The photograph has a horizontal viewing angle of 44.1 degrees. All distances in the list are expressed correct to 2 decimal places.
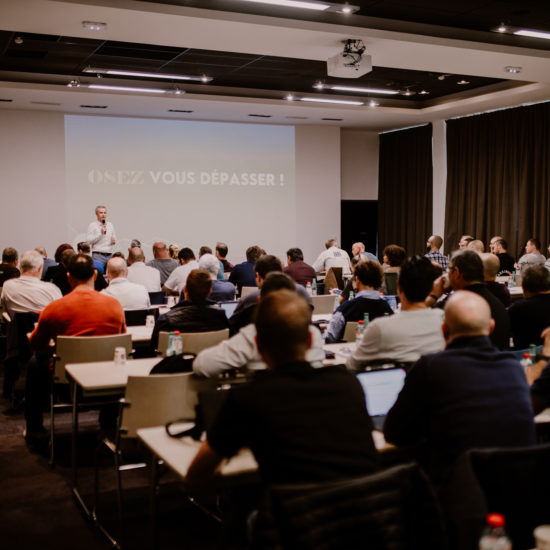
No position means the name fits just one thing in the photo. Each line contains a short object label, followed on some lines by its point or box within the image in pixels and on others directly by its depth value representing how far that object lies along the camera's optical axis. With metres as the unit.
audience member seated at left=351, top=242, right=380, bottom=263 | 11.08
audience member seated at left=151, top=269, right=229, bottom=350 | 4.73
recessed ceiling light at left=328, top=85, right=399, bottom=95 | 10.89
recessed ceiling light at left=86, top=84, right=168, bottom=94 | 10.49
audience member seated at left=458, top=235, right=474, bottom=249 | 11.04
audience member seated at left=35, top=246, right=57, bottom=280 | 9.08
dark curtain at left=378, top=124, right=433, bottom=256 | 14.19
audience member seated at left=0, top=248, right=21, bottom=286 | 7.63
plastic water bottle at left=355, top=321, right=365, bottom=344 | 4.71
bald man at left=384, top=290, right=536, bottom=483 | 2.31
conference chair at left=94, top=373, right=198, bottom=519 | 3.28
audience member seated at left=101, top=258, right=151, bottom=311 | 6.05
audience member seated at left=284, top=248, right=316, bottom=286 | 8.54
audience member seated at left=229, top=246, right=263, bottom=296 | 8.30
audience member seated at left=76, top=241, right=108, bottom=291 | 7.50
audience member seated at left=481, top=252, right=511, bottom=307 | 5.53
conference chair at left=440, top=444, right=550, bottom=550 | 1.87
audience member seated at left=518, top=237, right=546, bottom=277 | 10.11
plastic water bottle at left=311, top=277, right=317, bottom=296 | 8.38
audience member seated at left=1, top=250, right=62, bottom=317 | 5.83
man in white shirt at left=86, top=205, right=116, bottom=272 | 11.01
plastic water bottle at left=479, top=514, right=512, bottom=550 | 1.61
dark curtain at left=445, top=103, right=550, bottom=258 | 11.79
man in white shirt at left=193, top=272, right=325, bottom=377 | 3.18
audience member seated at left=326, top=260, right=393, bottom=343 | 5.05
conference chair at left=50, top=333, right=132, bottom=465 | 4.48
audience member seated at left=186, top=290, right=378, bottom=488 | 1.91
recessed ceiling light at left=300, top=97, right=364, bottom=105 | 11.89
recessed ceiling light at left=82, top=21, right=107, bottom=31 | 6.89
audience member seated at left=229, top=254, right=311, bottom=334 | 4.73
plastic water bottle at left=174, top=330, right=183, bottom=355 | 4.38
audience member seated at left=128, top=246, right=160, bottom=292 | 7.77
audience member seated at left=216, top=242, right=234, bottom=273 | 9.74
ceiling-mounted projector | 7.67
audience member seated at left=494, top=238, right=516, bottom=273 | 10.41
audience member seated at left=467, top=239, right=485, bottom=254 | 9.45
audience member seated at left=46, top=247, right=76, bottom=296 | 7.42
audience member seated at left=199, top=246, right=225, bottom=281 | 8.86
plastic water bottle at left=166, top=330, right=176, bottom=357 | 4.41
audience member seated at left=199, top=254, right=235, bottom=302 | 6.91
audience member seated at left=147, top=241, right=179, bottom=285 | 8.94
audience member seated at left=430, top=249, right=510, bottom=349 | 4.43
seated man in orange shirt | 4.73
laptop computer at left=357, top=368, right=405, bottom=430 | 2.96
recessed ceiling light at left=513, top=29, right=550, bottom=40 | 8.14
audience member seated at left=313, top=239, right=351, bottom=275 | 10.80
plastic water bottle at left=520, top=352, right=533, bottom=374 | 3.76
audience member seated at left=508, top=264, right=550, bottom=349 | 4.57
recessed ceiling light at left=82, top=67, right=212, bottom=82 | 10.00
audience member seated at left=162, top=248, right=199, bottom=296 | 7.70
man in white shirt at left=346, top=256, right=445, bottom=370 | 3.37
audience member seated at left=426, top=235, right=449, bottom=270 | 10.24
